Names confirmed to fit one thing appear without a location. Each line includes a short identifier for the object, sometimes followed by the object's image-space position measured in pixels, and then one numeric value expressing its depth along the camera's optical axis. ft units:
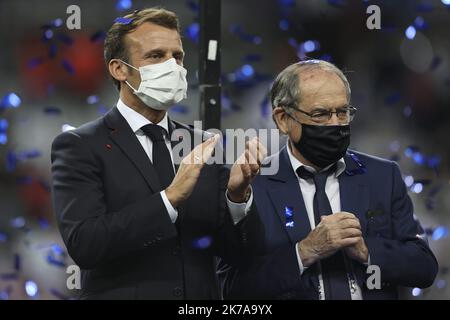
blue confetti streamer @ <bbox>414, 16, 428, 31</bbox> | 20.12
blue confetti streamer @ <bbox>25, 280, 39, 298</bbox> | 18.33
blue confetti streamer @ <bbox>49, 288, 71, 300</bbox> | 17.90
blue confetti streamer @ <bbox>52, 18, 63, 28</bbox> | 17.63
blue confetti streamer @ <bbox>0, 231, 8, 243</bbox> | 18.43
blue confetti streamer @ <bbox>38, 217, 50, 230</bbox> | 18.35
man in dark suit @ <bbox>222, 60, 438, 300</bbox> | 15.94
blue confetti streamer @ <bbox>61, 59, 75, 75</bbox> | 17.82
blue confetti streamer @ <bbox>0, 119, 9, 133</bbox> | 18.39
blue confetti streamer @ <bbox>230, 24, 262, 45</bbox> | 18.52
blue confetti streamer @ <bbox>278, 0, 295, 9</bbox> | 18.89
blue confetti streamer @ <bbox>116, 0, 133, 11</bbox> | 17.26
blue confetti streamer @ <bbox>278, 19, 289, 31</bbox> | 18.95
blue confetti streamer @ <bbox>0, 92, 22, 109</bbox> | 18.08
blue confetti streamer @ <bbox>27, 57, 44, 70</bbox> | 18.52
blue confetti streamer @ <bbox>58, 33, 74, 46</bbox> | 17.89
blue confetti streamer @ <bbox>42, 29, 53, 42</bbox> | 17.85
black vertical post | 16.87
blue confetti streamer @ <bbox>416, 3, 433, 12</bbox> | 19.80
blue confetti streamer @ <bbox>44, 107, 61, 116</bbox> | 17.37
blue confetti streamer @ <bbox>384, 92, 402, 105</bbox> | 20.99
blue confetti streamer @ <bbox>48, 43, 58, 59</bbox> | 18.05
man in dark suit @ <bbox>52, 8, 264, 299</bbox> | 14.61
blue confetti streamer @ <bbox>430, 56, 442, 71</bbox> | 22.32
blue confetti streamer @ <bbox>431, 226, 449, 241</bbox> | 19.70
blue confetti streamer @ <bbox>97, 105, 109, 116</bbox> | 17.24
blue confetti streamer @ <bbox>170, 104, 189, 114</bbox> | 17.10
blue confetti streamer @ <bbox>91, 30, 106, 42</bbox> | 17.12
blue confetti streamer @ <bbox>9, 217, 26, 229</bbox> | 18.63
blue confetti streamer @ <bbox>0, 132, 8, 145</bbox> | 18.29
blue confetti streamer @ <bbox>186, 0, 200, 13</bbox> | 17.34
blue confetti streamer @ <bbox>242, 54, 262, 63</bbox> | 18.51
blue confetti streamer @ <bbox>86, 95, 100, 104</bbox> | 17.28
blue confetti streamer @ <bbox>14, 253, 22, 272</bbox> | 18.49
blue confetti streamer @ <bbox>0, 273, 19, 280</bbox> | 18.20
